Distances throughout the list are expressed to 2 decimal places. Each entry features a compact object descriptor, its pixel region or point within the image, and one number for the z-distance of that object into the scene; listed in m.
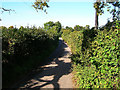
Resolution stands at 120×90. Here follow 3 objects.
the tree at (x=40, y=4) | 5.55
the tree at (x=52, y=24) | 83.69
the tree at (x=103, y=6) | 4.18
